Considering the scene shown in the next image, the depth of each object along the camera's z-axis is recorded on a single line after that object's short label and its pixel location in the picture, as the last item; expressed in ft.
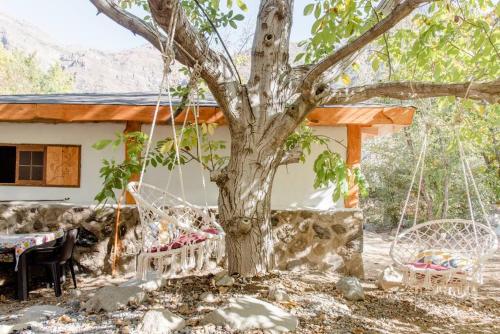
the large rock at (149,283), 10.98
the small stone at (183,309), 9.57
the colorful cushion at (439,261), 11.12
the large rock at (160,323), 8.20
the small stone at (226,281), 10.79
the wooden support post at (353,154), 17.81
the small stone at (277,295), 10.11
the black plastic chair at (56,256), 14.29
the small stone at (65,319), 9.18
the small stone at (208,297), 10.12
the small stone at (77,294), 11.49
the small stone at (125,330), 8.23
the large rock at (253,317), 8.40
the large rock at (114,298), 9.80
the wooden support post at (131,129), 17.93
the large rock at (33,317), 8.72
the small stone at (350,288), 11.69
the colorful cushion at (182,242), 11.87
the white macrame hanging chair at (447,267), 10.45
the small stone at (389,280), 14.21
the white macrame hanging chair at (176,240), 10.67
